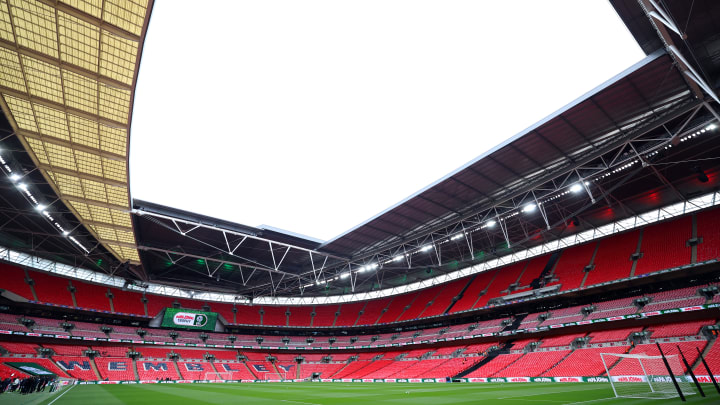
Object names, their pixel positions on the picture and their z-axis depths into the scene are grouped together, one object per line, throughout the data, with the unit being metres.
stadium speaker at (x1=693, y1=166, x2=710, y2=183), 20.38
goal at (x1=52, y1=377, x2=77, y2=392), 18.51
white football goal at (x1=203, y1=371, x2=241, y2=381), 34.03
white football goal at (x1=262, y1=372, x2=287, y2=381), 38.15
